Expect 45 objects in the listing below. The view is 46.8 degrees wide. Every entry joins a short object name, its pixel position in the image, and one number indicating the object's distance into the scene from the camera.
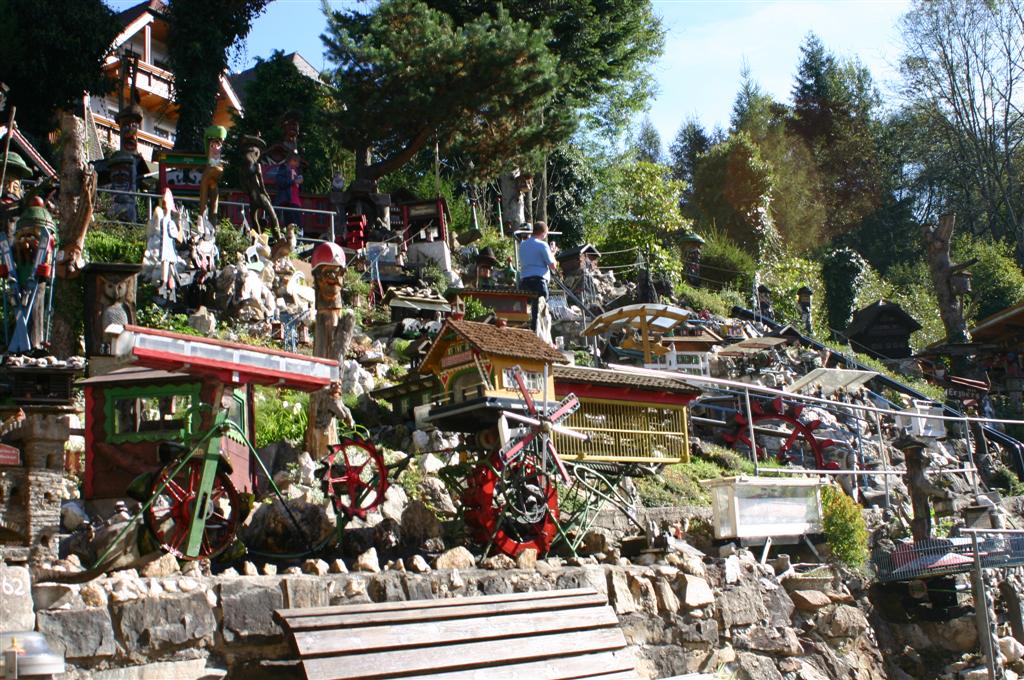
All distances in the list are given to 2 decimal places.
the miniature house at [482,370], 12.74
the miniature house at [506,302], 20.77
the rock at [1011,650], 15.46
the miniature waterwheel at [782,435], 20.55
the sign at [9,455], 9.62
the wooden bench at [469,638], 8.81
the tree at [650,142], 58.72
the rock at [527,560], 11.53
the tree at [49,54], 30.02
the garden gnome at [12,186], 21.09
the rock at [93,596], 8.38
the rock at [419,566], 10.70
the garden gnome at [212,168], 21.55
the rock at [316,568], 10.05
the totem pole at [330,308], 14.90
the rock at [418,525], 12.30
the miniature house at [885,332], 33.59
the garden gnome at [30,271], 16.22
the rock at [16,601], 7.76
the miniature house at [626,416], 14.56
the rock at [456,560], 11.08
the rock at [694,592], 12.33
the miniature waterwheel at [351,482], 11.29
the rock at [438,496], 13.58
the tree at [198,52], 31.00
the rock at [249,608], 8.89
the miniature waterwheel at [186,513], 9.89
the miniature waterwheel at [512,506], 12.05
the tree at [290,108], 30.89
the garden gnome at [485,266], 23.88
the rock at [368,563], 10.45
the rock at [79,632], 8.08
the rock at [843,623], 14.14
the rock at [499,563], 11.34
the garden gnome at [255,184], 23.03
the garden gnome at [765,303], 31.68
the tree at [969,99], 38.69
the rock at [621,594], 11.70
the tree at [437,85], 25.67
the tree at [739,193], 42.31
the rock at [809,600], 14.15
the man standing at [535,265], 19.98
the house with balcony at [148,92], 41.25
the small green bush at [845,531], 15.45
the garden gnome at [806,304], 32.62
